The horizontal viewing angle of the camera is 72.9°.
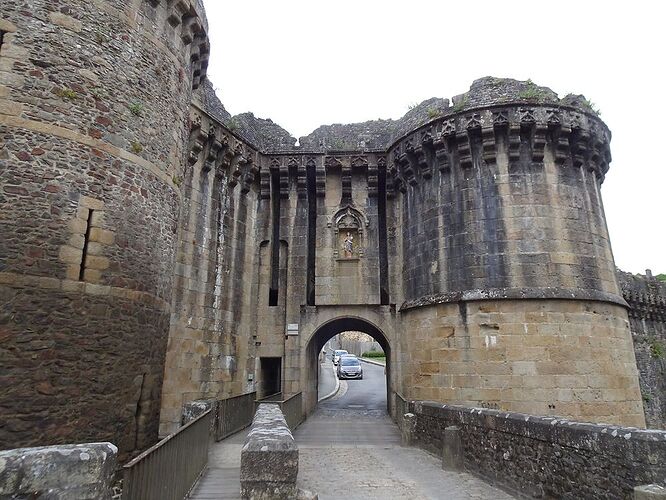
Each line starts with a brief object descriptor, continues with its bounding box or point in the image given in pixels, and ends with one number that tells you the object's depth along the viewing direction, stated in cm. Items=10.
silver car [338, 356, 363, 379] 3016
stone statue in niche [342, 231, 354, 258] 1463
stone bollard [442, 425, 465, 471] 738
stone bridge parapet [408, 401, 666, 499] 413
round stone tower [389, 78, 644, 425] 1066
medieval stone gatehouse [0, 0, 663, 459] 661
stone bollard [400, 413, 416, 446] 975
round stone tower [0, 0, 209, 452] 618
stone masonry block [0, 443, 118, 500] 249
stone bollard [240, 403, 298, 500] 439
